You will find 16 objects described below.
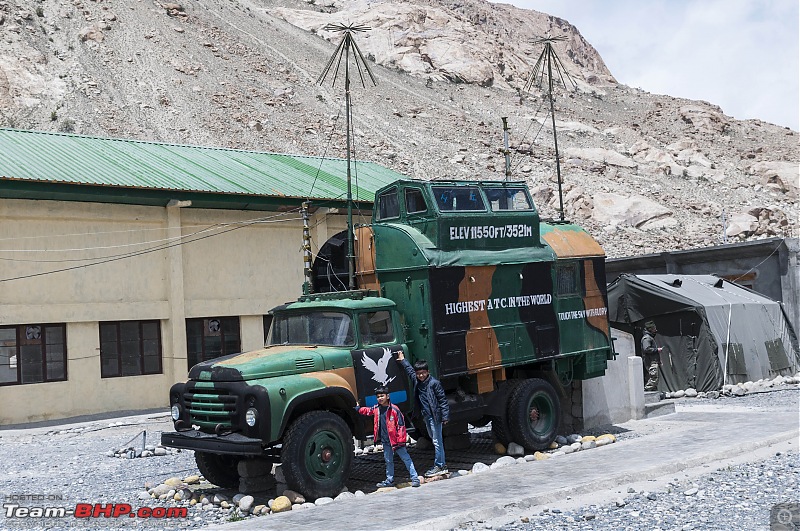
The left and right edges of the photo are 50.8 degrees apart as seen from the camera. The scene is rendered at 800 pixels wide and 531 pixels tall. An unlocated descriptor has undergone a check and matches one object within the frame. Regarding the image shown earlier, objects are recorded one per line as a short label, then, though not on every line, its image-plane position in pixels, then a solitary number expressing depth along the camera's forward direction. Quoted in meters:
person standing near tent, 20.20
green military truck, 10.43
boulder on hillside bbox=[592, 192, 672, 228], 52.62
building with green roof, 19.86
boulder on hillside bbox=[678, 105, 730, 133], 77.44
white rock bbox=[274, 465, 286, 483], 10.79
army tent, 20.94
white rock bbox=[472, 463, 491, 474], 11.88
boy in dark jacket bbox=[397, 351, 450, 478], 11.45
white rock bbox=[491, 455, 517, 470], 12.24
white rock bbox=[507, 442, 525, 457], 13.08
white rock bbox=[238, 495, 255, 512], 10.17
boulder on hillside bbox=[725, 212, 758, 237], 50.47
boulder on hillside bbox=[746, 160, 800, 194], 62.78
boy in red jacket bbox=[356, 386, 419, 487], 10.92
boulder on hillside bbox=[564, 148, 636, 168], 64.25
